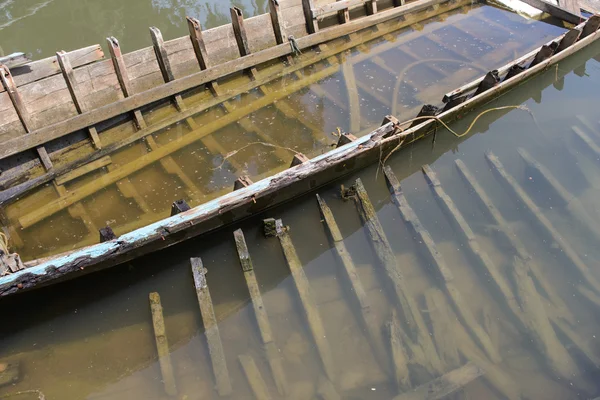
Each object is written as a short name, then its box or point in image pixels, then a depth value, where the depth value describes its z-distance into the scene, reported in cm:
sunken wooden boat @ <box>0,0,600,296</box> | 464
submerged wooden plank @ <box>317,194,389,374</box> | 438
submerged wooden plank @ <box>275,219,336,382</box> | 420
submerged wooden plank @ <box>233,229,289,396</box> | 408
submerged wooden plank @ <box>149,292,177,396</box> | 399
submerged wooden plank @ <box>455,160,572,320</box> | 482
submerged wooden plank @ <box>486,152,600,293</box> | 504
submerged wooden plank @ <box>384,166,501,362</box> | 443
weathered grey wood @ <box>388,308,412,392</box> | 411
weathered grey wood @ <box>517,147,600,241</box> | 551
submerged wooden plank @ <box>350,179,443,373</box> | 436
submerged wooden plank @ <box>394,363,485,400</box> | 403
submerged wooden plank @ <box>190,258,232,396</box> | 397
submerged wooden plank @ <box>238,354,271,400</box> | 398
